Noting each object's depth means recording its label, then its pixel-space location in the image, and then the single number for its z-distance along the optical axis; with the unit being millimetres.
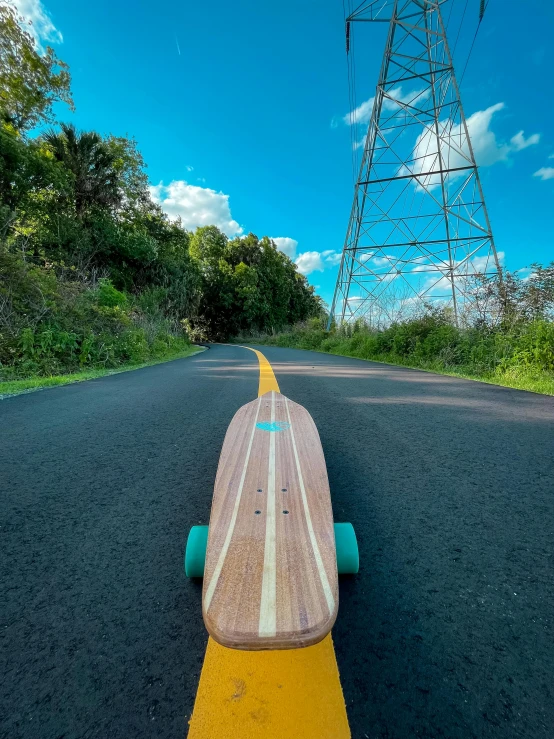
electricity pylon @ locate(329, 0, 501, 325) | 9905
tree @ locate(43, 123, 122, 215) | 13680
